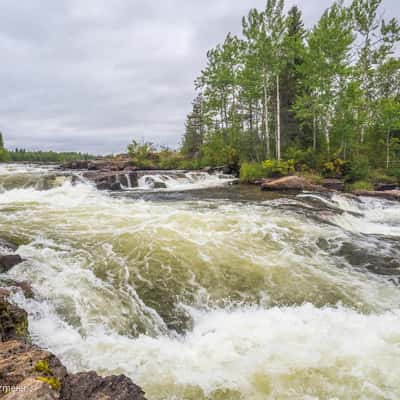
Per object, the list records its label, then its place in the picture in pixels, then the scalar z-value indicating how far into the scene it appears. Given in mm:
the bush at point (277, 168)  17938
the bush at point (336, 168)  17125
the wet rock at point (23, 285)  3614
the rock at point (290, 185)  14117
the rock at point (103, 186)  15016
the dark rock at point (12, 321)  2723
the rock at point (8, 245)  5148
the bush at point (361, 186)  14912
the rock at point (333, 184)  15281
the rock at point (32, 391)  1445
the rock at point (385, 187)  15219
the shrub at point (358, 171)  16412
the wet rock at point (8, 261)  4240
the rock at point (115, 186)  15438
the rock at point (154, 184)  16930
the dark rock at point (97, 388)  1739
